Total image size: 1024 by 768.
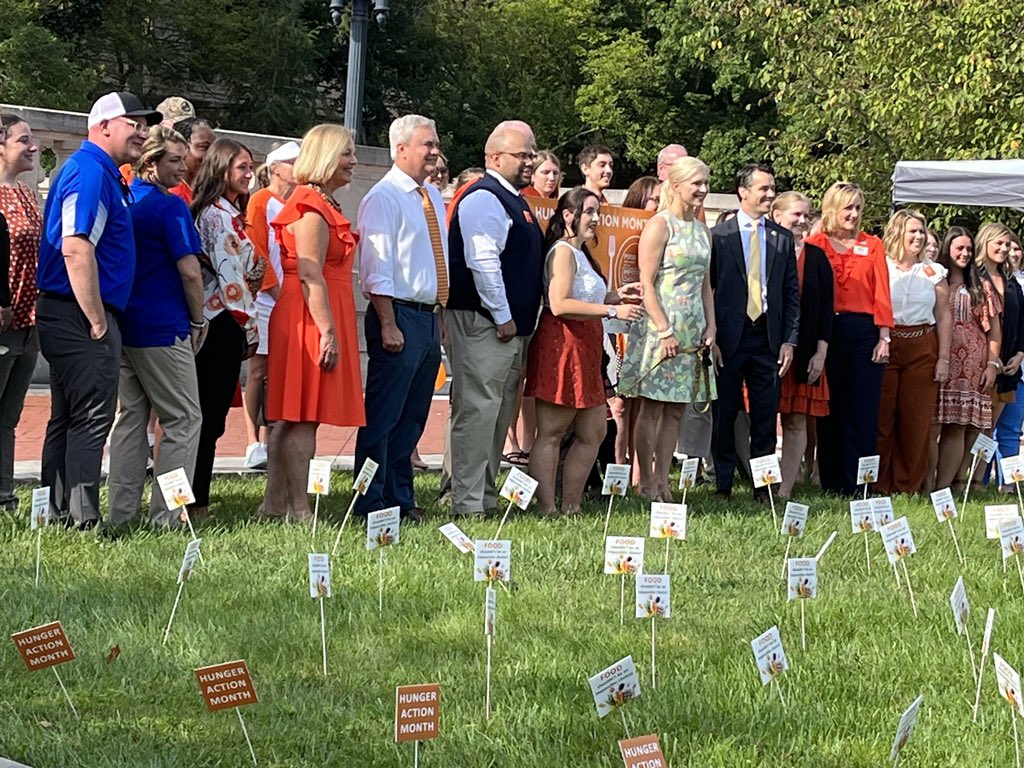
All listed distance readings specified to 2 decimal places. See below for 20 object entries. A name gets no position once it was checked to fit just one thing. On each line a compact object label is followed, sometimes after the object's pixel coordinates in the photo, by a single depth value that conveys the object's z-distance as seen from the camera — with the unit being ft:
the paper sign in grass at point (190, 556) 16.84
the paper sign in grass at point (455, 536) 19.36
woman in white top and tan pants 33.47
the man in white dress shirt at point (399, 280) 25.18
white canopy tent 40.01
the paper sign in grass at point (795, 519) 22.04
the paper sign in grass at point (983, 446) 27.81
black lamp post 55.21
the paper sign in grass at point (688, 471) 24.91
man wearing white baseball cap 22.02
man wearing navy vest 26.30
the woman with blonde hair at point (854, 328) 32.58
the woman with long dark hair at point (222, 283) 25.16
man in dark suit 30.63
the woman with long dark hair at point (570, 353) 27.25
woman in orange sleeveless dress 24.38
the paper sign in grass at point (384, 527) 19.01
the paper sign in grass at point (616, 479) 23.82
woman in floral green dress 28.81
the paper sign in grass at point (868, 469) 25.89
